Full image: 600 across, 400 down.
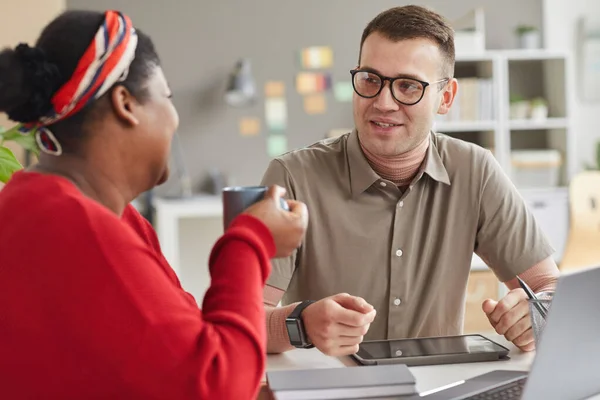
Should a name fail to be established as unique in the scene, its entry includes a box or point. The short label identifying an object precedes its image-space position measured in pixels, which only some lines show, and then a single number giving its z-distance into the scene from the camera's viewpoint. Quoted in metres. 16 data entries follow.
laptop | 1.11
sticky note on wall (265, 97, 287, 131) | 4.96
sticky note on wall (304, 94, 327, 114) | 5.00
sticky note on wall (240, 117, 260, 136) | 4.94
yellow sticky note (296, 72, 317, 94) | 4.98
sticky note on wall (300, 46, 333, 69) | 4.96
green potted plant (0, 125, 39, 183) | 1.76
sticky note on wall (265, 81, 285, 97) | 4.96
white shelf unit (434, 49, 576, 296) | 4.66
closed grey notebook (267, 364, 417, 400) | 1.24
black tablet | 1.48
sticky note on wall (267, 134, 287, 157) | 4.97
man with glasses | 1.87
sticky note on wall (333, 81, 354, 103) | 5.02
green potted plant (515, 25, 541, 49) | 4.90
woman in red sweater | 0.95
